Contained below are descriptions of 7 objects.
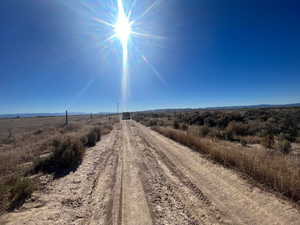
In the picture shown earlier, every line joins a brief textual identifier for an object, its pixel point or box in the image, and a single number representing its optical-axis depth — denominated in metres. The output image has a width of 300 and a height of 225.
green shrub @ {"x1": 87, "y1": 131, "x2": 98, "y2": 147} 11.44
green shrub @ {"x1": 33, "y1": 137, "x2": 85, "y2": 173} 6.46
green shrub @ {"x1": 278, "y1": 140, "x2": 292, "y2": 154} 8.62
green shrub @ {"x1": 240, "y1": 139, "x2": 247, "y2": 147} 10.59
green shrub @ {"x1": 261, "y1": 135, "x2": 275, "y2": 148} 9.82
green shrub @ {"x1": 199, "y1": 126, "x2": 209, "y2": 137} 13.96
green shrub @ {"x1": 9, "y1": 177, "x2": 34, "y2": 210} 3.92
